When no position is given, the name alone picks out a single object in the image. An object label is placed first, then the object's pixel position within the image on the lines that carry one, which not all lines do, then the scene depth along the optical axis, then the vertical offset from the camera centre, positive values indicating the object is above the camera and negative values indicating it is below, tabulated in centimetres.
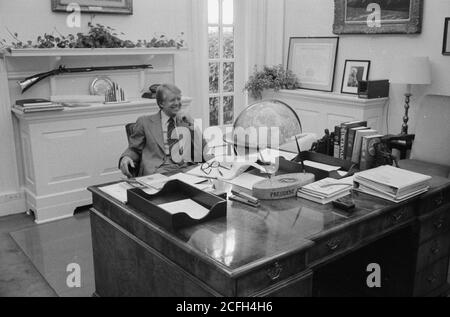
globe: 314 -41
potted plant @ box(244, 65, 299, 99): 611 -30
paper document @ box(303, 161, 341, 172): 283 -66
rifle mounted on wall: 454 -14
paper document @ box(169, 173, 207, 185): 269 -70
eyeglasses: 290 -68
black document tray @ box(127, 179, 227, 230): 204 -69
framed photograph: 546 -21
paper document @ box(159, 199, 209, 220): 219 -71
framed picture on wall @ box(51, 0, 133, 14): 467 +52
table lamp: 462 -14
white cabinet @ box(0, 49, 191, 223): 443 -74
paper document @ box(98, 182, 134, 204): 248 -72
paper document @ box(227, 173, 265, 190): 264 -70
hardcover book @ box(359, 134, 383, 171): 289 -57
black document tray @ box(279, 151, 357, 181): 275 -65
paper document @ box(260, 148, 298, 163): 304 -65
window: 600 -5
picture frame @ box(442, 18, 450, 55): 461 +15
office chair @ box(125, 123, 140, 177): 348 -79
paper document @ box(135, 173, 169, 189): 259 -69
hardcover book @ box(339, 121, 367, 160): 302 -51
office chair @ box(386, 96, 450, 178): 439 -76
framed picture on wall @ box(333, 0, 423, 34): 488 +43
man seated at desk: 351 -59
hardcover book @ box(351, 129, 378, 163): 294 -54
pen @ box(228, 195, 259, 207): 232 -71
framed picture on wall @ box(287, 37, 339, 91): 583 -4
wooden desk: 178 -84
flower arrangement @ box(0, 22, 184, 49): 450 +16
